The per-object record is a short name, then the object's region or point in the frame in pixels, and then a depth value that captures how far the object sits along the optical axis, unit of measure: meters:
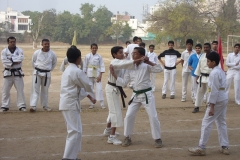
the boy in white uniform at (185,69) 11.95
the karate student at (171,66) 12.64
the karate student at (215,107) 6.06
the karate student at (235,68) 11.48
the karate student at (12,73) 9.85
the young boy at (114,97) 6.91
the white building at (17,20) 95.41
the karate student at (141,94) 6.61
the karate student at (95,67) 10.44
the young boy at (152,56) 13.70
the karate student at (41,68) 9.98
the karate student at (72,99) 5.52
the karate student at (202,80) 10.03
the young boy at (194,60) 11.09
